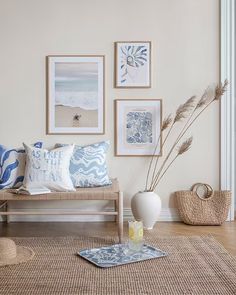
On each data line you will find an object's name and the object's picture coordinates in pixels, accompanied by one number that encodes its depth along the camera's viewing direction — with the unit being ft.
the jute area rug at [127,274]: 7.72
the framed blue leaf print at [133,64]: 13.51
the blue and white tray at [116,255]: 9.14
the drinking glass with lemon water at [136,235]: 9.89
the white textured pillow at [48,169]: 11.49
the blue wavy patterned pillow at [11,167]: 12.29
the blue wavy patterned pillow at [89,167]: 12.35
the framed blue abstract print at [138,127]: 13.58
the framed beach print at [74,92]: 13.51
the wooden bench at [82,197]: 10.84
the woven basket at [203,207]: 13.16
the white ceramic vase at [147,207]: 12.39
